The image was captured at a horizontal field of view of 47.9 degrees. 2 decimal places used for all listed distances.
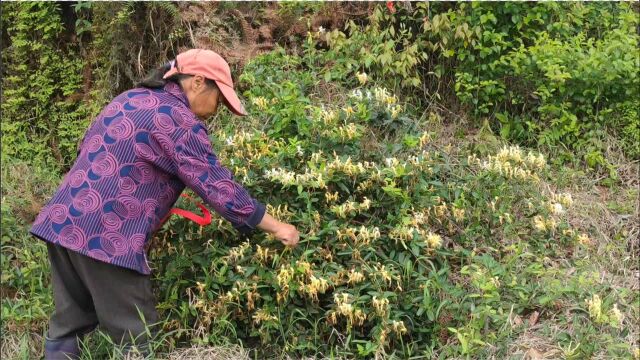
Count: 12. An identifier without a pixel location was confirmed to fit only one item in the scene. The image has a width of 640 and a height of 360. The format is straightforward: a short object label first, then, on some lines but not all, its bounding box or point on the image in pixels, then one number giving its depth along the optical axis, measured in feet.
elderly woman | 10.18
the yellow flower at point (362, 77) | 14.67
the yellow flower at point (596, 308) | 11.33
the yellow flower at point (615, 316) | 11.31
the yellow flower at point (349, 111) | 13.56
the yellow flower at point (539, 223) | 13.04
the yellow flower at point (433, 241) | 11.94
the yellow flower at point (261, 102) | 14.06
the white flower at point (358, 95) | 14.30
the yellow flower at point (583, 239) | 13.14
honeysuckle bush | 11.45
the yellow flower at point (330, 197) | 12.06
